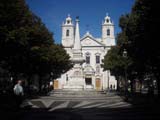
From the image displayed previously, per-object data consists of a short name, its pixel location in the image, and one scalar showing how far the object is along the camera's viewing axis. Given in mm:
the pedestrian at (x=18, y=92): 9718
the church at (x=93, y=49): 53496
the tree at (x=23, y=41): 14633
